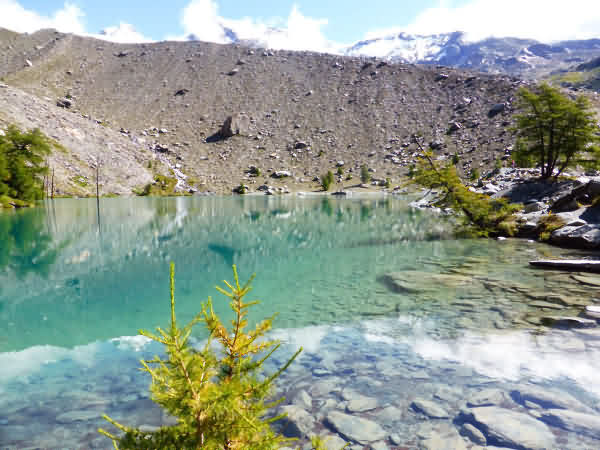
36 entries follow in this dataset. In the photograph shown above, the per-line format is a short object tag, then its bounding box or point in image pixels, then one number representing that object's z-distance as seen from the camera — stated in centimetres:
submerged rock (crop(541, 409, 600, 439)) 570
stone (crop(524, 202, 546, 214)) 3020
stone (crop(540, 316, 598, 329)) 997
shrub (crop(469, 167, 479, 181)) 7905
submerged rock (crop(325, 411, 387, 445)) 573
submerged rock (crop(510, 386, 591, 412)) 639
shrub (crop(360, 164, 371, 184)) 10162
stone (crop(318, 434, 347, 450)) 555
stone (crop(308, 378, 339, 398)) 702
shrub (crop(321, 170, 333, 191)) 10069
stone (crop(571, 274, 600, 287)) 1409
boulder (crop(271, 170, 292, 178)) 10875
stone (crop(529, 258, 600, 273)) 1584
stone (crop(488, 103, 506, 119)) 10325
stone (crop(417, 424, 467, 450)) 543
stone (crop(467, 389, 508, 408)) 650
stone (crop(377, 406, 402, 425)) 613
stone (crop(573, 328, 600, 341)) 915
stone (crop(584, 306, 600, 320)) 1050
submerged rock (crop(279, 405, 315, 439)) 588
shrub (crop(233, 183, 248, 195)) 10179
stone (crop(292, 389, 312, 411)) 661
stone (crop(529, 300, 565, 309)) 1159
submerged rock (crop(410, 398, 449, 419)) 621
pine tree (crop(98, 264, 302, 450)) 250
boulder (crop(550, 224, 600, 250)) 2049
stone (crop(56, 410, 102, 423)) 635
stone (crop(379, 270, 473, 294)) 1443
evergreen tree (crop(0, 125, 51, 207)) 5266
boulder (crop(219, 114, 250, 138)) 12244
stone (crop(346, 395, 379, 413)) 649
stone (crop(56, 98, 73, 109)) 12549
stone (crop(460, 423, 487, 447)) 550
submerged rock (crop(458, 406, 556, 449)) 545
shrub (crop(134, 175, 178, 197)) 9056
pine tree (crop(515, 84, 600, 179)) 3041
